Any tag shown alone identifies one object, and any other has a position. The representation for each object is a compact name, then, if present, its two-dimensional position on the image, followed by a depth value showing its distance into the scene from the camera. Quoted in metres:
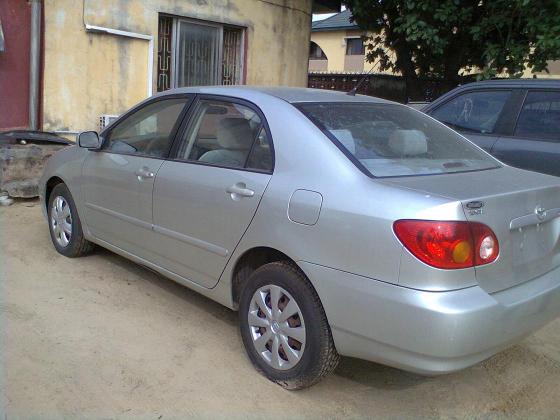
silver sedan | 2.58
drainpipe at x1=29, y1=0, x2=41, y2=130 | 7.73
